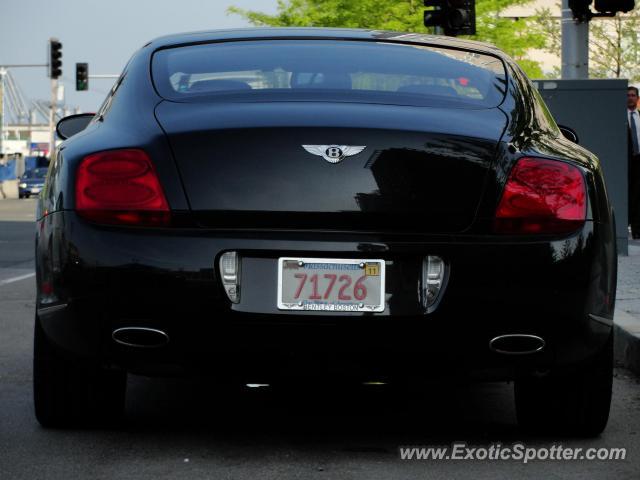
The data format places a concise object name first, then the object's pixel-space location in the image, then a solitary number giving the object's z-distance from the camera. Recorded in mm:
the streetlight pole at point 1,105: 89194
